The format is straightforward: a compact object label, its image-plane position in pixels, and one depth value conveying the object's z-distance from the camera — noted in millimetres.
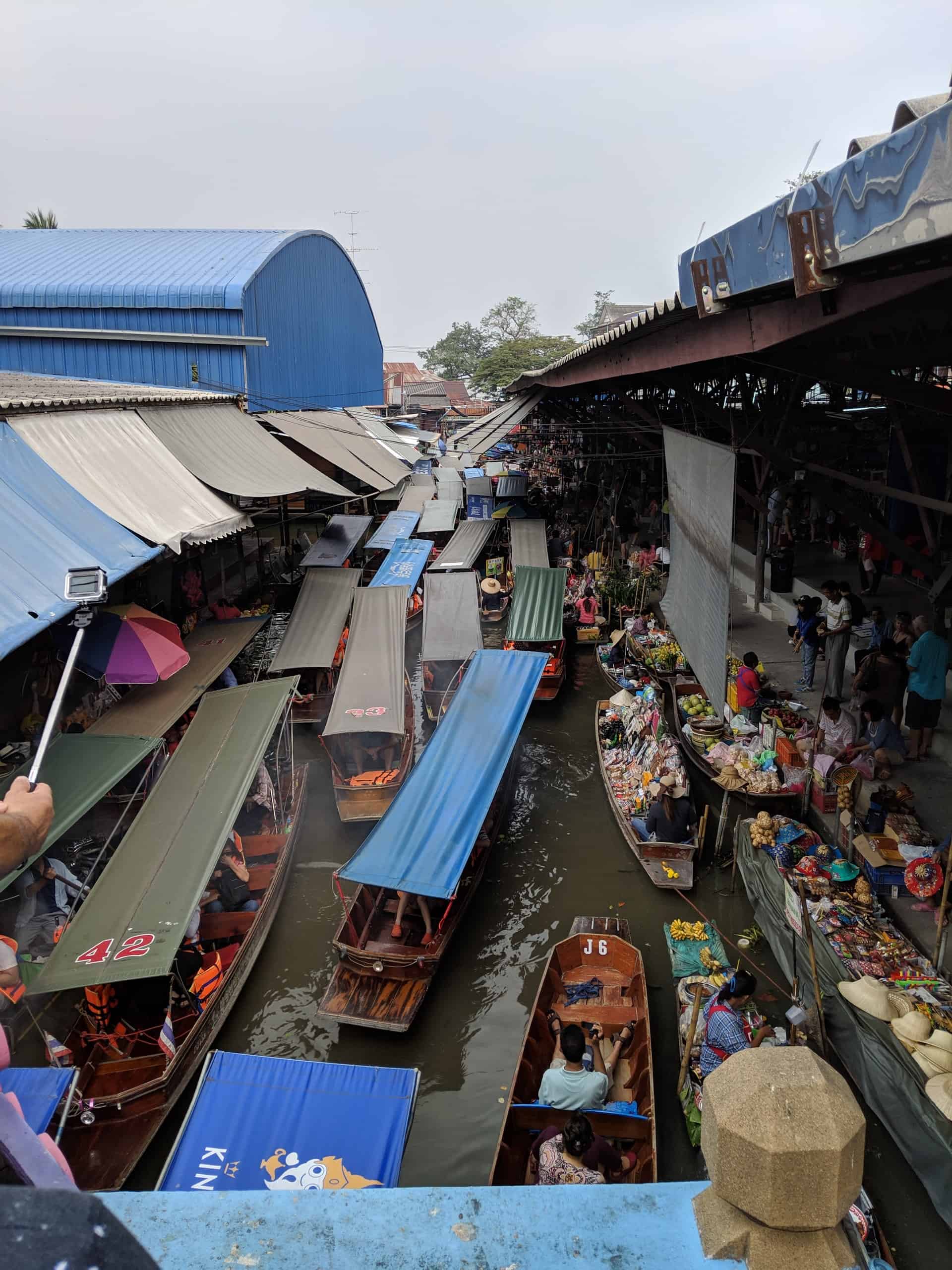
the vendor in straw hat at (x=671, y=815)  9188
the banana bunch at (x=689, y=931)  7777
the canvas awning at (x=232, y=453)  14445
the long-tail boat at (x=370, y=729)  10742
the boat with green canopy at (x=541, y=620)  15180
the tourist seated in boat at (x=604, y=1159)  5078
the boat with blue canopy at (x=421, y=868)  7484
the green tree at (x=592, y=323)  67188
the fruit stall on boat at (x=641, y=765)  9156
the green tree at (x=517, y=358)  58281
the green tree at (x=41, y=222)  35281
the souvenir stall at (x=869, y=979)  5027
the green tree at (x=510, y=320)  78875
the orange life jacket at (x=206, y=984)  7072
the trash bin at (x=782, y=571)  14453
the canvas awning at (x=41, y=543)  7582
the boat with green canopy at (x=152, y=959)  6000
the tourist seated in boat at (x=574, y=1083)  5680
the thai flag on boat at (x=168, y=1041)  6328
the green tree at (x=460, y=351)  83062
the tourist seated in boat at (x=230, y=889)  8477
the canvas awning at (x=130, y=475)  10875
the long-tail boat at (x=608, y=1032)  5578
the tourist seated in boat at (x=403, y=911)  7895
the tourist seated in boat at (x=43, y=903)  7273
